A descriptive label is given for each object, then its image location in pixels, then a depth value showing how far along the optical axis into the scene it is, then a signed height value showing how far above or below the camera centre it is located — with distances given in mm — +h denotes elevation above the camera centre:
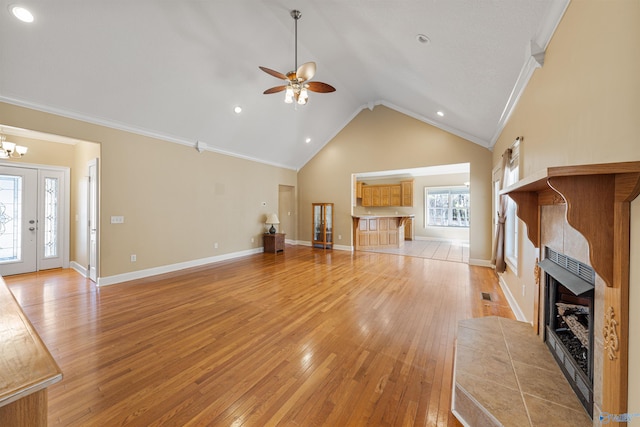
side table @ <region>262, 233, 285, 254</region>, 6785 -861
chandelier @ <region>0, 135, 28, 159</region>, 3912 +1051
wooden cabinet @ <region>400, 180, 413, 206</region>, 8859 +746
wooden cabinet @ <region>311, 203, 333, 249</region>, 7656 -403
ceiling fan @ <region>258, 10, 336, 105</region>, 3258 +1915
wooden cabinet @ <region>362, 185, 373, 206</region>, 9391 +702
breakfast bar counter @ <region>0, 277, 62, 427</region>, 638 -466
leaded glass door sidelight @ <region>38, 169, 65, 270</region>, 4770 -163
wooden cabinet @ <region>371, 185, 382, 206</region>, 9297 +659
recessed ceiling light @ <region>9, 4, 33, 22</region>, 2461 +2096
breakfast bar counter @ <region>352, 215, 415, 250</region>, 7353 -569
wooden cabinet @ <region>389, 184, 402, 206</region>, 9016 +680
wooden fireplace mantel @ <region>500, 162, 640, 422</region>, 1003 -98
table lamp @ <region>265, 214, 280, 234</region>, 6920 -254
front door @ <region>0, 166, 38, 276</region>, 4383 -170
